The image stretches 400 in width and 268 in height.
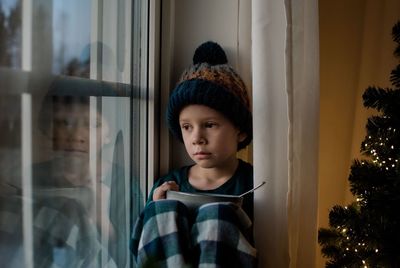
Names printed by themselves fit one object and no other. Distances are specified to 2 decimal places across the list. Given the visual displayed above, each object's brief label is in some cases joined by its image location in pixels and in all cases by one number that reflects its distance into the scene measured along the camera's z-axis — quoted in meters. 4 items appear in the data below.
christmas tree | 0.93
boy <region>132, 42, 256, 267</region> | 0.93
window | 0.70
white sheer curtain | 1.00
